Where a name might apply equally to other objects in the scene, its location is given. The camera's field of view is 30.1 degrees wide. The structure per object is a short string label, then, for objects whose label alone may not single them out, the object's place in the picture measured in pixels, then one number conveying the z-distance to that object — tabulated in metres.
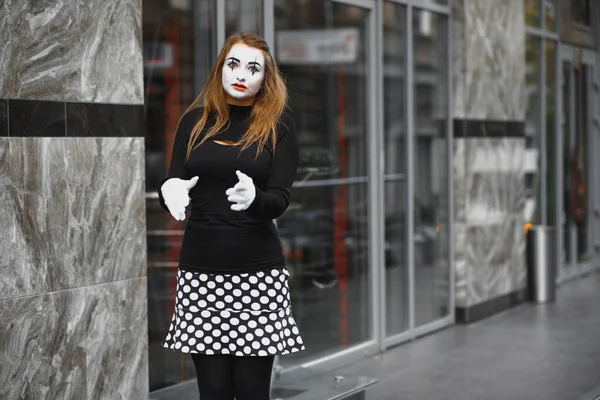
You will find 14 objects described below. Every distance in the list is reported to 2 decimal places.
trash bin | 11.03
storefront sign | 7.25
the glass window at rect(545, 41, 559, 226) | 12.59
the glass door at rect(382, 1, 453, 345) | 8.67
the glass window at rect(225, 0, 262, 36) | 6.68
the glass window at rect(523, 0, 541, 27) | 11.49
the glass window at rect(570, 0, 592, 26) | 13.18
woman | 3.86
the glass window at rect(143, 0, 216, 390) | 6.16
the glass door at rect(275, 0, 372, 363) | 7.41
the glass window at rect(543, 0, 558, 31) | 12.20
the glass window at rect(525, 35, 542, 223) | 11.87
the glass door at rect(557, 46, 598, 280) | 13.12
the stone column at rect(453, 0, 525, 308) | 9.70
